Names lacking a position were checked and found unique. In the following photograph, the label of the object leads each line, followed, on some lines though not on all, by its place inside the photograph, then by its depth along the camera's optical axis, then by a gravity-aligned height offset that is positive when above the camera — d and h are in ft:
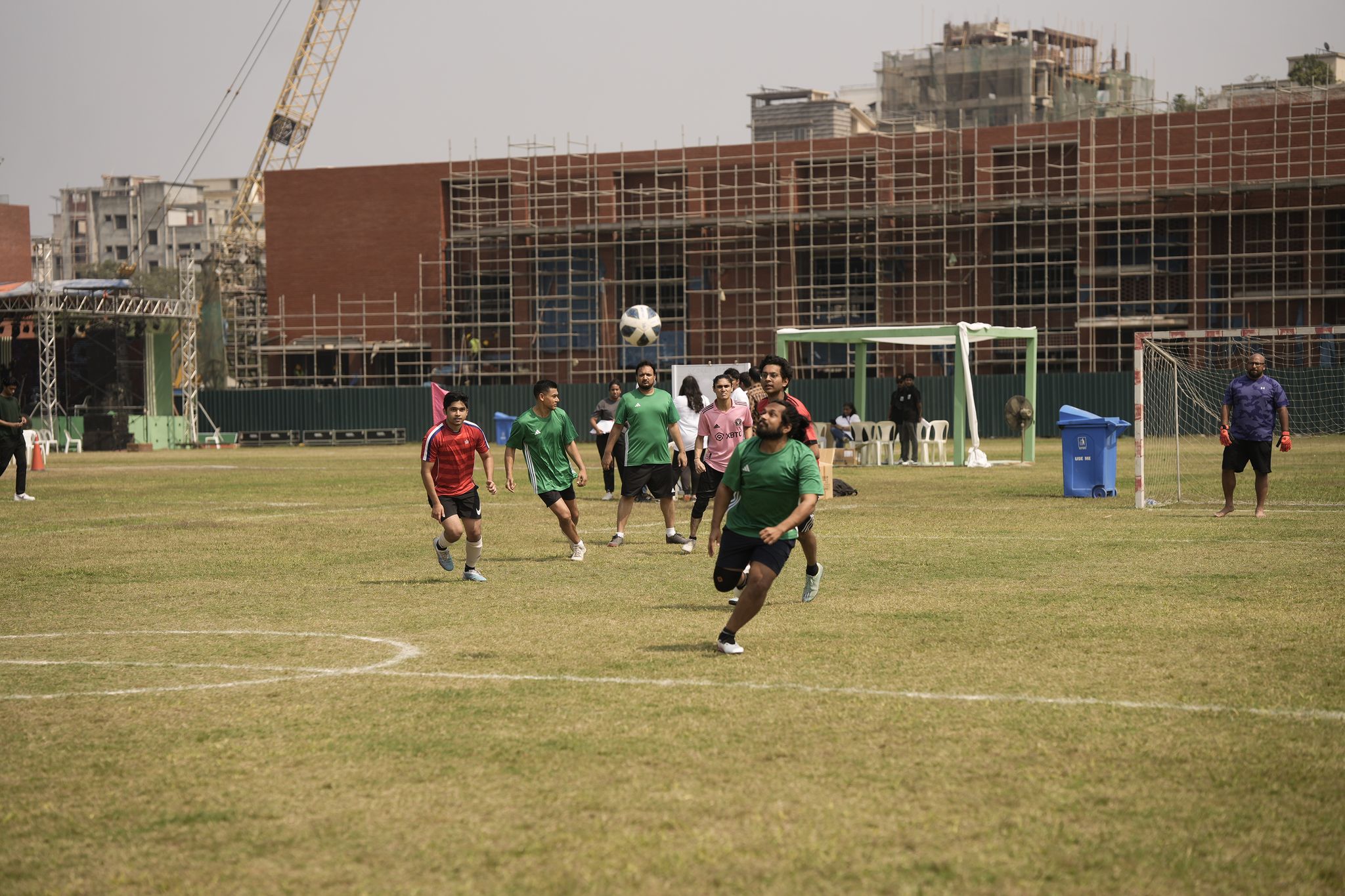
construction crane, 226.99 +24.28
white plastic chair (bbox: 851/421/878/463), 113.65 -5.06
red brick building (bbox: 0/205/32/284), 268.21 +25.38
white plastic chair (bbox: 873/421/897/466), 113.50 -4.92
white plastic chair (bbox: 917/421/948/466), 112.06 -4.99
